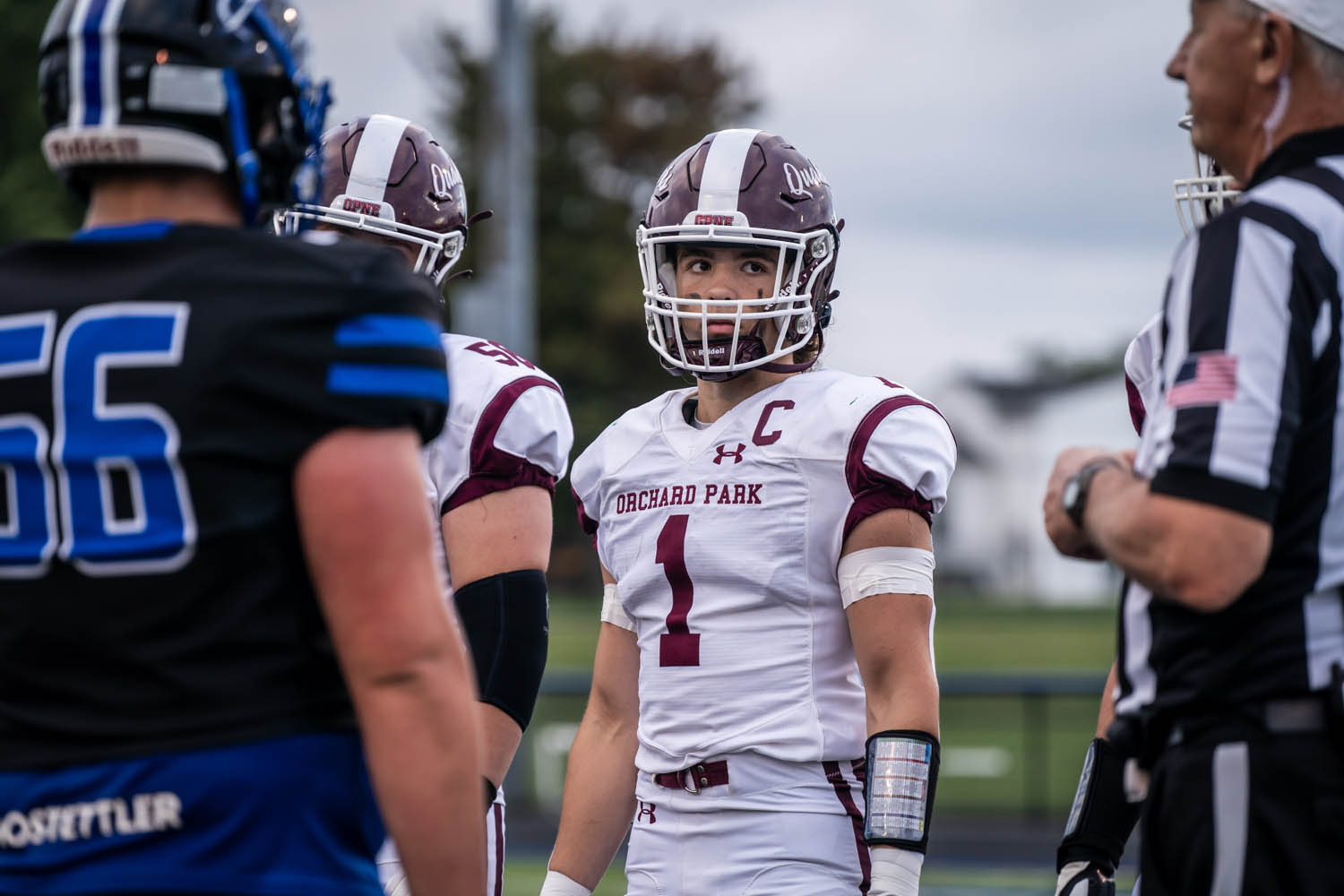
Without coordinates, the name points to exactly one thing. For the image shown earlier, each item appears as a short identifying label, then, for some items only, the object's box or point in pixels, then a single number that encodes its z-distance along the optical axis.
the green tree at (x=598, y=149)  82.75
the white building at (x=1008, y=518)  69.62
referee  4.20
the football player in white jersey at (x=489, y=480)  6.46
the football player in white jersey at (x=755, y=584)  6.19
